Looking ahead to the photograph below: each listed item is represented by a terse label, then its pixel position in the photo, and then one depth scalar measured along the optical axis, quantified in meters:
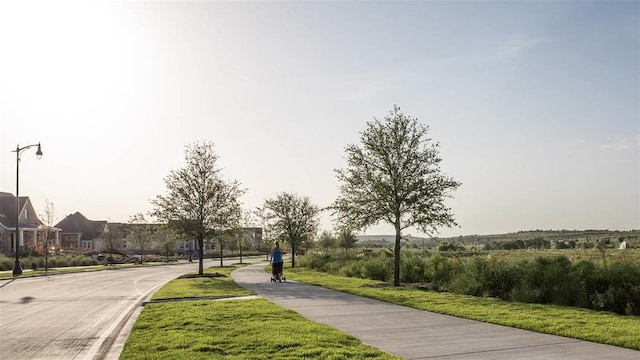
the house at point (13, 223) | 59.25
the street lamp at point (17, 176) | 34.29
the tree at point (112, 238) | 72.94
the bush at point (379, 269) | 24.33
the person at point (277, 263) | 22.80
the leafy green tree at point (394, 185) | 21.12
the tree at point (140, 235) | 59.88
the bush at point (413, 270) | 22.11
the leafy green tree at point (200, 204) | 29.86
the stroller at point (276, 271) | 22.98
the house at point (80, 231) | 86.00
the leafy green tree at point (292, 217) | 40.28
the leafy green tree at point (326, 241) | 56.42
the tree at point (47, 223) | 43.81
